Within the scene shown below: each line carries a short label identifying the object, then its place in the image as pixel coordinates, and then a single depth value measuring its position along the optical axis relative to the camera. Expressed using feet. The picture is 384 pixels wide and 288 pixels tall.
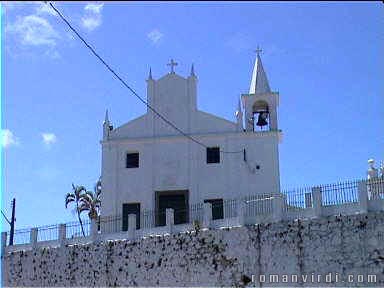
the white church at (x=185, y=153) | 89.10
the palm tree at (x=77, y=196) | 118.73
